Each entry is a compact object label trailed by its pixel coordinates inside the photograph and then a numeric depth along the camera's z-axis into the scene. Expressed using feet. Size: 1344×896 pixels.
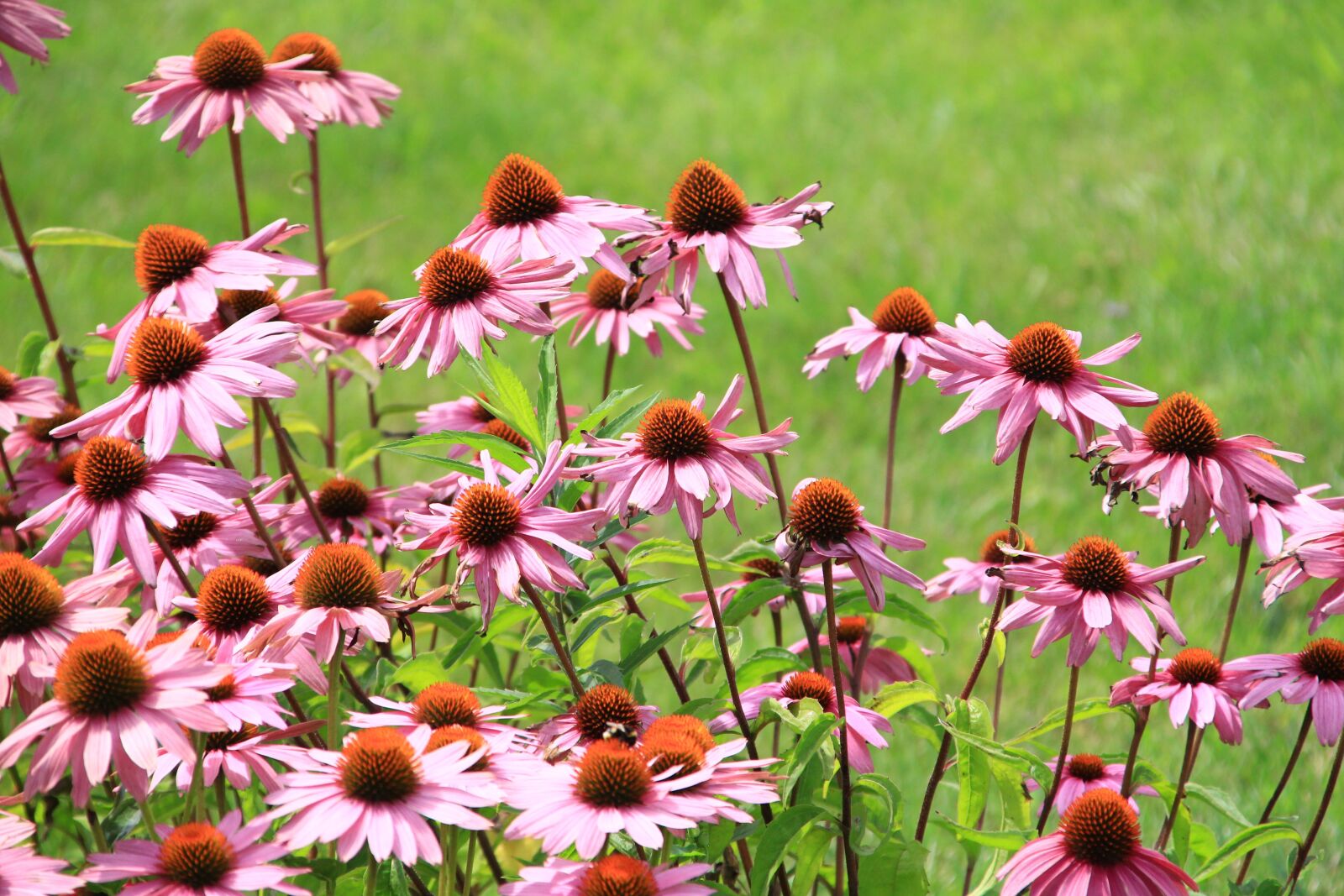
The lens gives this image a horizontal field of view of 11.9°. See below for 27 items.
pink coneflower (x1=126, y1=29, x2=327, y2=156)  8.97
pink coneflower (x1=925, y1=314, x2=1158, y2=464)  8.36
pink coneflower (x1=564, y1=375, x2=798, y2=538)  8.27
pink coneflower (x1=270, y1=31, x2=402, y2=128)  9.31
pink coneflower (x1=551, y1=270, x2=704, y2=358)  8.99
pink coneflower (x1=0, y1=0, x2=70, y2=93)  8.90
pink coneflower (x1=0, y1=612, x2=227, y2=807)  8.03
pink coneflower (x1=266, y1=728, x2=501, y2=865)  7.96
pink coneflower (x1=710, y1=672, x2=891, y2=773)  8.48
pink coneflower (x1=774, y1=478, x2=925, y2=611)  8.31
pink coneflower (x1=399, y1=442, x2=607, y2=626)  8.24
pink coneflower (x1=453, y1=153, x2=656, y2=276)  8.57
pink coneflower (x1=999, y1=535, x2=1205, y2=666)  8.34
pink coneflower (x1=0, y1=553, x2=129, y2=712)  8.27
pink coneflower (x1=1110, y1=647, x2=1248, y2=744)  8.52
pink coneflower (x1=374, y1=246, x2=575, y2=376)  8.44
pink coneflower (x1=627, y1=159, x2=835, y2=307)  8.53
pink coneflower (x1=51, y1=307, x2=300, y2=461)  8.34
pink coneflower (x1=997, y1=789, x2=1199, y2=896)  8.18
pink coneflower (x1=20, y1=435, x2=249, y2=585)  8.38
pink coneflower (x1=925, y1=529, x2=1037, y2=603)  8.98
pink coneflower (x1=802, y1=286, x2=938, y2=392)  8.88
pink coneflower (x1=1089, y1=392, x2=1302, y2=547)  8.41
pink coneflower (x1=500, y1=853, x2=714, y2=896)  7.95
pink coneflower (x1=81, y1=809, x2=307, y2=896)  8.00
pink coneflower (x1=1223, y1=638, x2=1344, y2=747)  8.48
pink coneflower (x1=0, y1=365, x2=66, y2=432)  9.03
